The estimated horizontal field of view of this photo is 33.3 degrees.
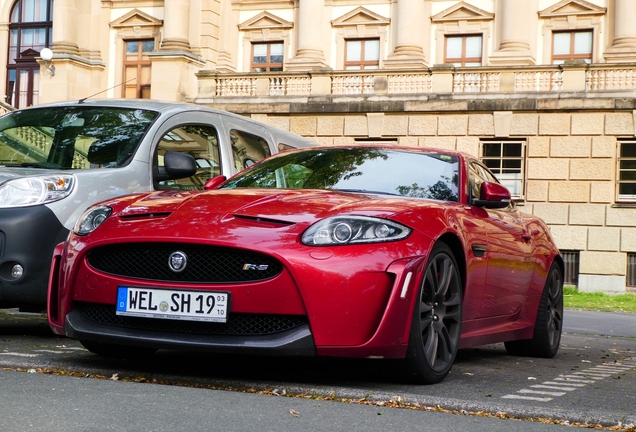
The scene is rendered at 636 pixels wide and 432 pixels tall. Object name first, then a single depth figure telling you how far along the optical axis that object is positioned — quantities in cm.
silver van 746
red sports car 515
